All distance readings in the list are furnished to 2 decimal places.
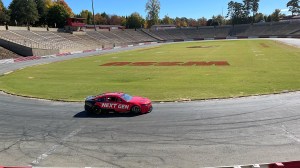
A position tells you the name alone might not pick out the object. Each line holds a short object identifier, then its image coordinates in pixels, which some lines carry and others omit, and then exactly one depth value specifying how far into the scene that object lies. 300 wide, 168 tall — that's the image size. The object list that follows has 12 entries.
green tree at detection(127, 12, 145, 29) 124.37
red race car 13.79
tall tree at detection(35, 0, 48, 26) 89.51
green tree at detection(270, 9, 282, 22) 129.77
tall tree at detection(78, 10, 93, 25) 132.60
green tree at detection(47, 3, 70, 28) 87.26
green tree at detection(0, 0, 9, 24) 75.80
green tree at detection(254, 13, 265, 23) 133.16
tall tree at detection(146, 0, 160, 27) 139.55
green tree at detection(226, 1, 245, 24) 133.69
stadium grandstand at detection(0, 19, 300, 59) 55.09
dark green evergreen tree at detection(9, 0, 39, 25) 78.25
